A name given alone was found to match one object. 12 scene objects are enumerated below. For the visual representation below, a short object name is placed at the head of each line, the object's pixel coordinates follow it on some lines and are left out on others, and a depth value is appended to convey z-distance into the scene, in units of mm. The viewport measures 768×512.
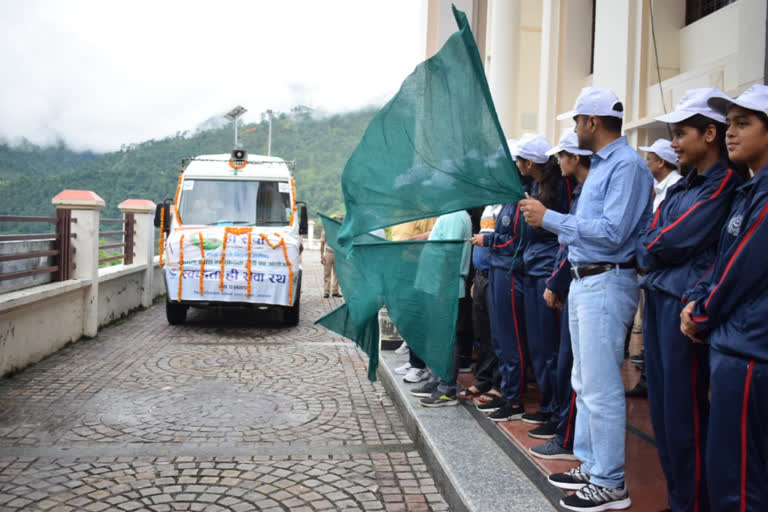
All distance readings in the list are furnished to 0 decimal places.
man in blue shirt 3174
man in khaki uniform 13805
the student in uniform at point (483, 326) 5199
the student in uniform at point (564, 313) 3783
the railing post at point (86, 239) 8820
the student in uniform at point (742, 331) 2234
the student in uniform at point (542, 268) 4266
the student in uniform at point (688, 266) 2664
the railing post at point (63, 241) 8383
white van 9617
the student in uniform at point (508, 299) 4574
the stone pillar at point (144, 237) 12367
